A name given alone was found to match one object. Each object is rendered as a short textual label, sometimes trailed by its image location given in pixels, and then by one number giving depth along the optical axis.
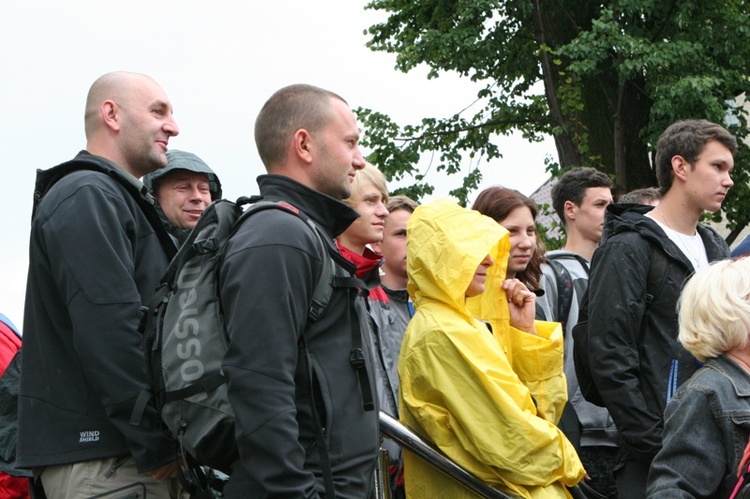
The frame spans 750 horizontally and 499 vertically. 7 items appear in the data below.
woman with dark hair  5.99
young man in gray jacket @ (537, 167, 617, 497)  5.63
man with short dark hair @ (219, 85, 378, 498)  2.95
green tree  14.66
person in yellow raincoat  4.34
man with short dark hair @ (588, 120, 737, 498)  5.01
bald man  3.46
